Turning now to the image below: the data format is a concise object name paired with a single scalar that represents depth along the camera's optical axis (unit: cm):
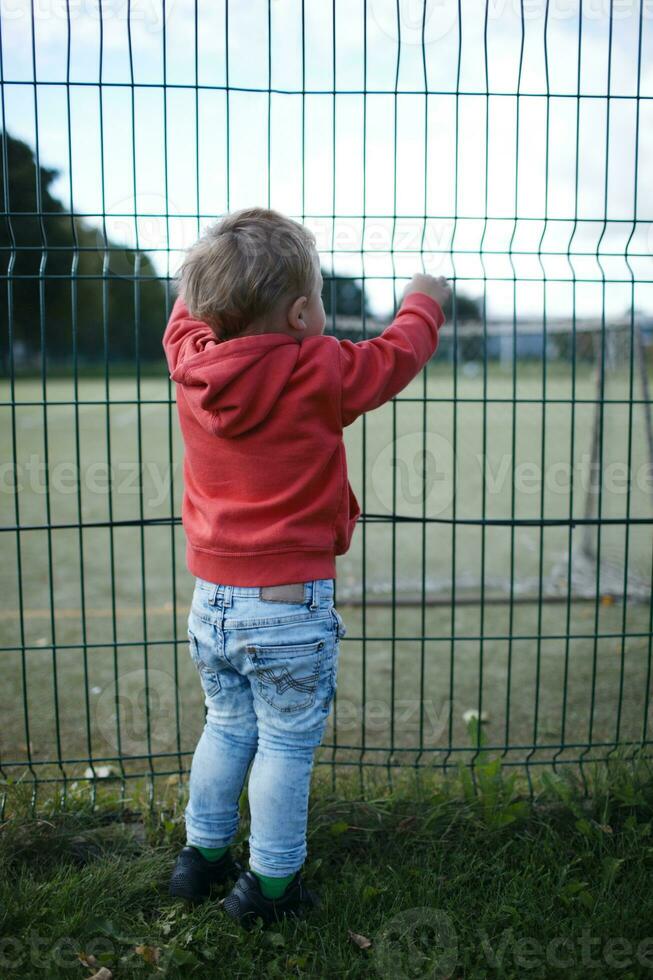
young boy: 180
